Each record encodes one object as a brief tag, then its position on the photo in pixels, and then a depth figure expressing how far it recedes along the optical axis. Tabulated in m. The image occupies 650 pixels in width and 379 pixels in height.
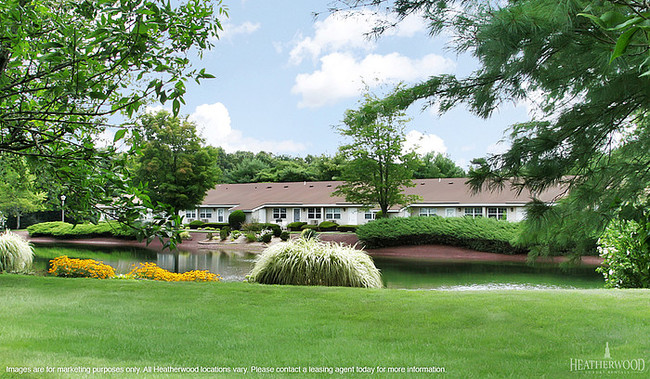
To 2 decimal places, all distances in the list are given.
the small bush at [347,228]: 36.85
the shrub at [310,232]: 29.47
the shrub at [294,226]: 38.44
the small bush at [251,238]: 31.95
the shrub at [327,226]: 37.28
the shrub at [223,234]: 32.96
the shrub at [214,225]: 41.84
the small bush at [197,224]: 42.16
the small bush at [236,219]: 40.50
